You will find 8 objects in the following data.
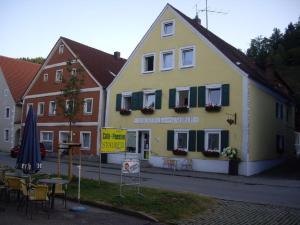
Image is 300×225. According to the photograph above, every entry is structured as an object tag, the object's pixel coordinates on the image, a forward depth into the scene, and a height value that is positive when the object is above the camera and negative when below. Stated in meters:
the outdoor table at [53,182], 8.23 -1.39
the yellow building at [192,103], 18.39 +2.19
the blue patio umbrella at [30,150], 9.57 -0.62
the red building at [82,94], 24.49 +3.43
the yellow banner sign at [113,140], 10.67 -0.25
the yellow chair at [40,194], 7.79 -1.62
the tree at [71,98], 13.32 +1.48
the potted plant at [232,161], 17.69 -1.39
